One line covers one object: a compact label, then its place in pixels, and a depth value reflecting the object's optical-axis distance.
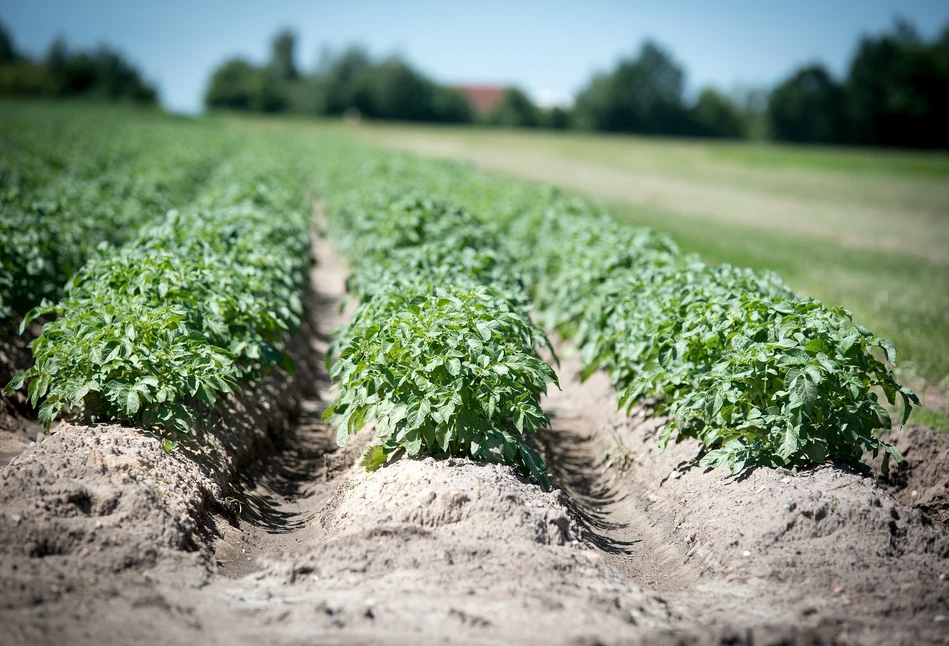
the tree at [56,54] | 111.12
